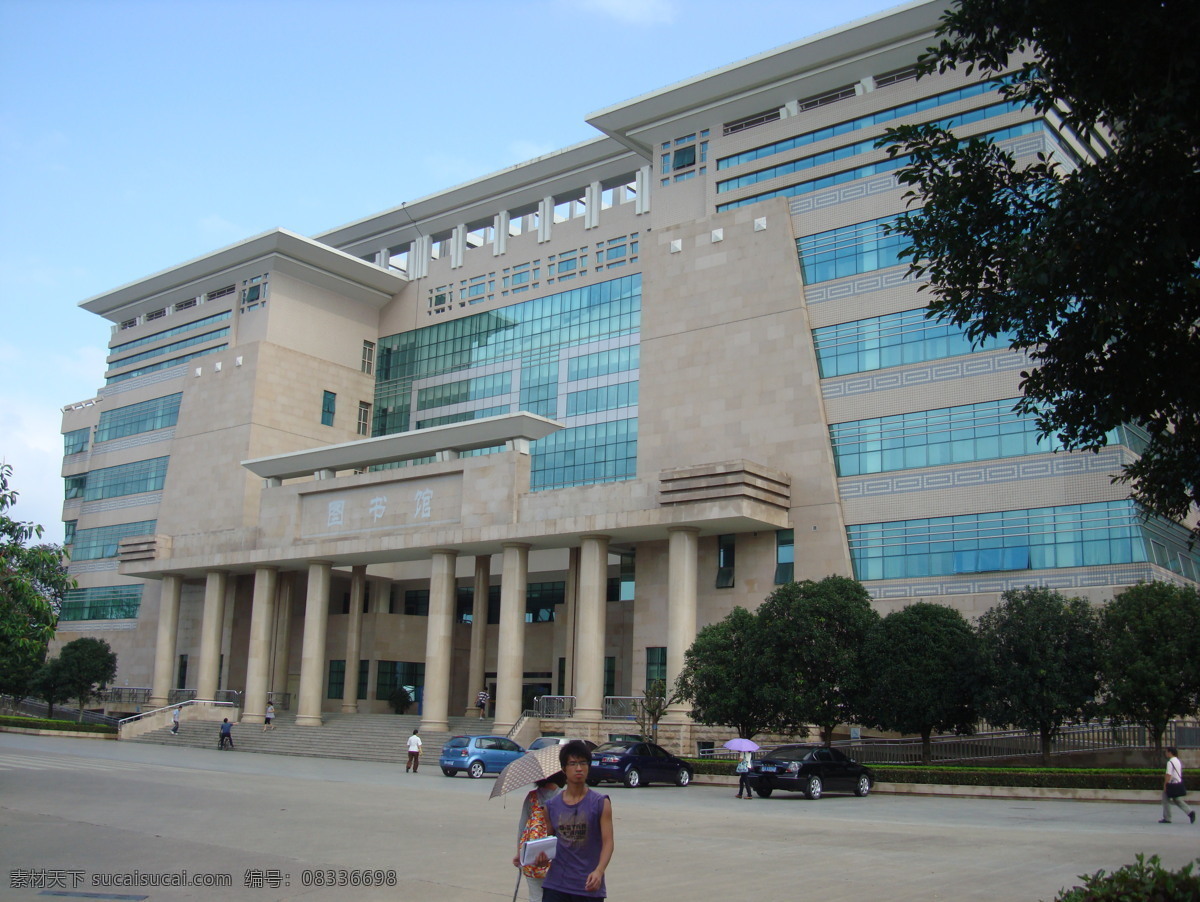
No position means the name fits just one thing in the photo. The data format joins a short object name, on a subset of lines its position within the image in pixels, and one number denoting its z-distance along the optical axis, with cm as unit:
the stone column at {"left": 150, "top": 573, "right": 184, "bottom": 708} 5858
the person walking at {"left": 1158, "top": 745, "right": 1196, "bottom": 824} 2109
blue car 3478
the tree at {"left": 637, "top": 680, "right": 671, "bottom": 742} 3962
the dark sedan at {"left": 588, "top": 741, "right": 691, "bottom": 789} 3102
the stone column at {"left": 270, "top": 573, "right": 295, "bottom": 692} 5872
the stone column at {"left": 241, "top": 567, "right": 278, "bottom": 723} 5416
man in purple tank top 745
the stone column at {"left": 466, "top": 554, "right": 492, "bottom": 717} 4994
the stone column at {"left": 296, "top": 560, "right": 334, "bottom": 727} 5169
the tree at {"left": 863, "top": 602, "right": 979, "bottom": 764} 3212
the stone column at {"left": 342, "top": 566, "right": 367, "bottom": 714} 5456
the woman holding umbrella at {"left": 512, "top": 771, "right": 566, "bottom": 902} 796
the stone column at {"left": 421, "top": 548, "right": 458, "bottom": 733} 4659
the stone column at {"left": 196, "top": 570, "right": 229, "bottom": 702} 5688
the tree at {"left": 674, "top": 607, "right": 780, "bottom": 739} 3403
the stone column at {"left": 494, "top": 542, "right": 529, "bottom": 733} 4453
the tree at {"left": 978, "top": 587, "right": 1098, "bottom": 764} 3073
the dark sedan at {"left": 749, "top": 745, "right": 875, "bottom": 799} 2759
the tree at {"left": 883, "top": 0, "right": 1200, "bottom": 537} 1068
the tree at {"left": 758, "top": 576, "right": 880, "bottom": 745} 3344
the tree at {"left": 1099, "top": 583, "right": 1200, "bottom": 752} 2980
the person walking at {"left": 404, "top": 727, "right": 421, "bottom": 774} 3631
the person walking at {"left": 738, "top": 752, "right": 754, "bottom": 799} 2795
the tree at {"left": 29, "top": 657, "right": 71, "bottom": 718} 5888
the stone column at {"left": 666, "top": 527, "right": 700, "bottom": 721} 4116
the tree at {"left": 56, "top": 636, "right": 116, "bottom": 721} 5906
